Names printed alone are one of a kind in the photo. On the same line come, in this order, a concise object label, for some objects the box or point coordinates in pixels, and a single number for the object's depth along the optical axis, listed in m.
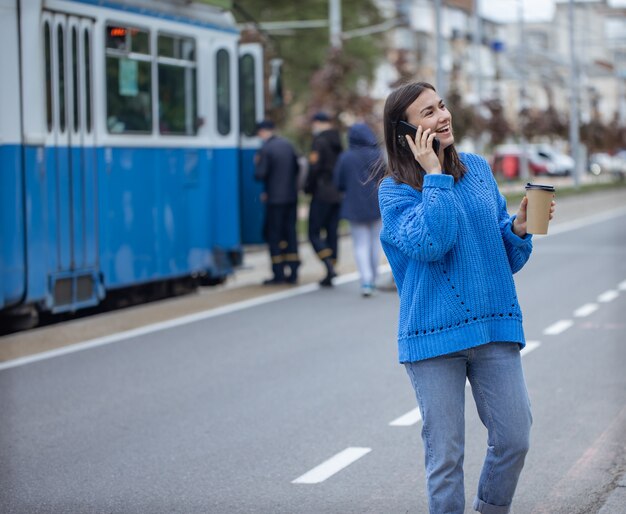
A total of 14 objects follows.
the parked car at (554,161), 76.75
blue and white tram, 11.98
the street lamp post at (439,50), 26.09
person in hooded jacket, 14.98
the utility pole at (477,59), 51.22
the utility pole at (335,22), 39.13
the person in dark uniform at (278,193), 16.39
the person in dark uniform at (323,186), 16.33
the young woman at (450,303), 4.64
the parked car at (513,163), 63.61
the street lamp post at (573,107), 53.16
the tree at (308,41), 54.16
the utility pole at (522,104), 56.12
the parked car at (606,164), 69.12
